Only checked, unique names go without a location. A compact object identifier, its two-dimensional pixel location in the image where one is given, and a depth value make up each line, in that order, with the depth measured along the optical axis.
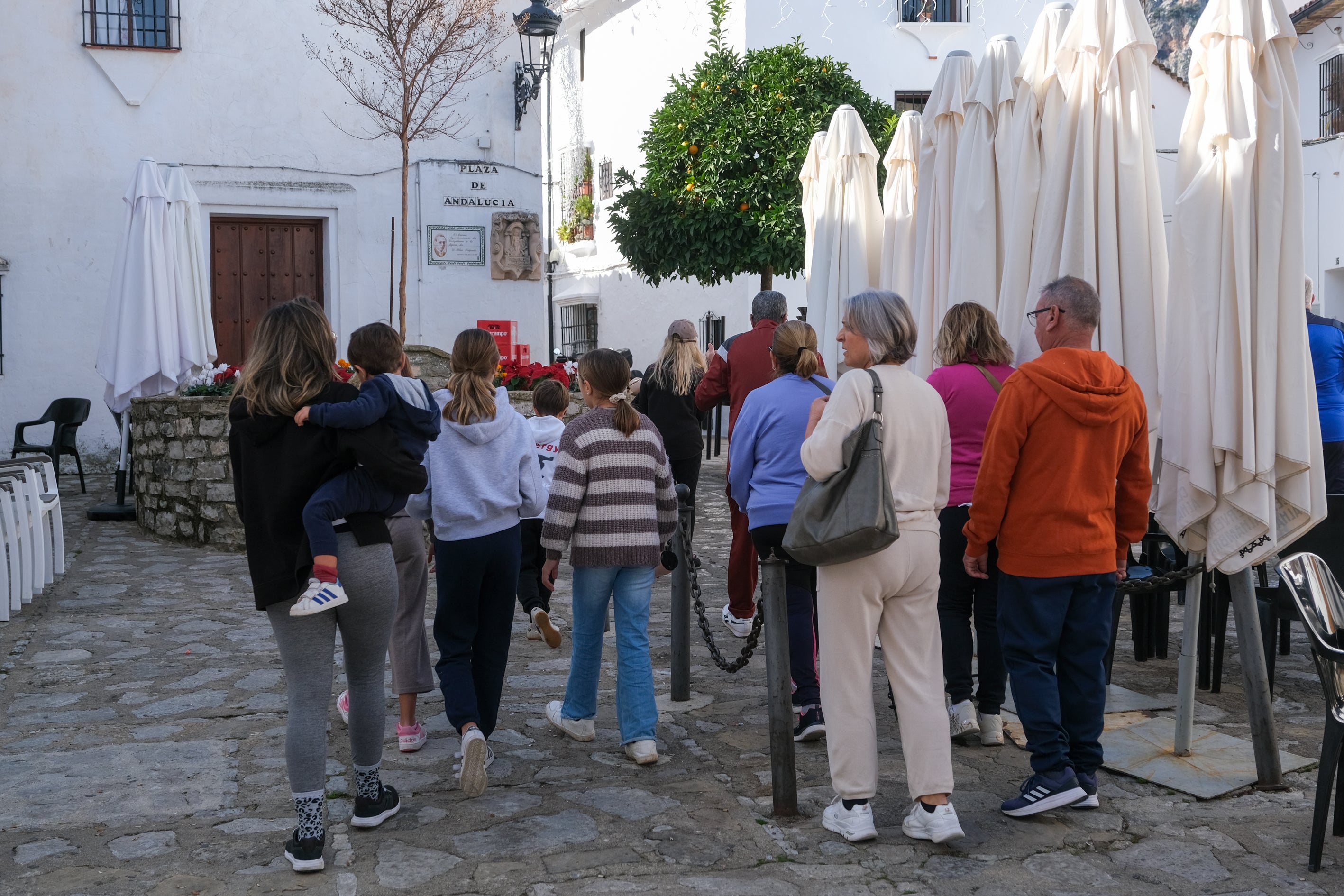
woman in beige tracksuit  3.81
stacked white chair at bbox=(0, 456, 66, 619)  7.38
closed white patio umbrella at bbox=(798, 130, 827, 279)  8.19
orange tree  15.58
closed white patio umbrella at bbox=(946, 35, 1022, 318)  5.70
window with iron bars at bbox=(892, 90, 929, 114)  21.09
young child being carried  3.61
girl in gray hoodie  4.59
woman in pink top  4.74
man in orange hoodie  4.04
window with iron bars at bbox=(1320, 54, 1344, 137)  21.11
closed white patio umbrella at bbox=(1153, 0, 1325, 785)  4.43
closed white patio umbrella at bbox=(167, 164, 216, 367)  11.09
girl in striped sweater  4.66
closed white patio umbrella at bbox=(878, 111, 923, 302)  7.33
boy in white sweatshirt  6.35
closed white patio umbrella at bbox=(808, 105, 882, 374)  7.75
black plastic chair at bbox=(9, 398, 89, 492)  12.76
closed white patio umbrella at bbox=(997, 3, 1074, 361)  5.33
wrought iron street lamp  15.00
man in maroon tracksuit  6.73
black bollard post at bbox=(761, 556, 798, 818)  4.17
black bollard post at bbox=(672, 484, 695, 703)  5.52
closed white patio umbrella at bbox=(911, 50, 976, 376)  6.21
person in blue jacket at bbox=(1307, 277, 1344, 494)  6.36
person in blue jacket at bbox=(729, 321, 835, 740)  4.84
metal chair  3.66
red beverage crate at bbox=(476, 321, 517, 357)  15.05
